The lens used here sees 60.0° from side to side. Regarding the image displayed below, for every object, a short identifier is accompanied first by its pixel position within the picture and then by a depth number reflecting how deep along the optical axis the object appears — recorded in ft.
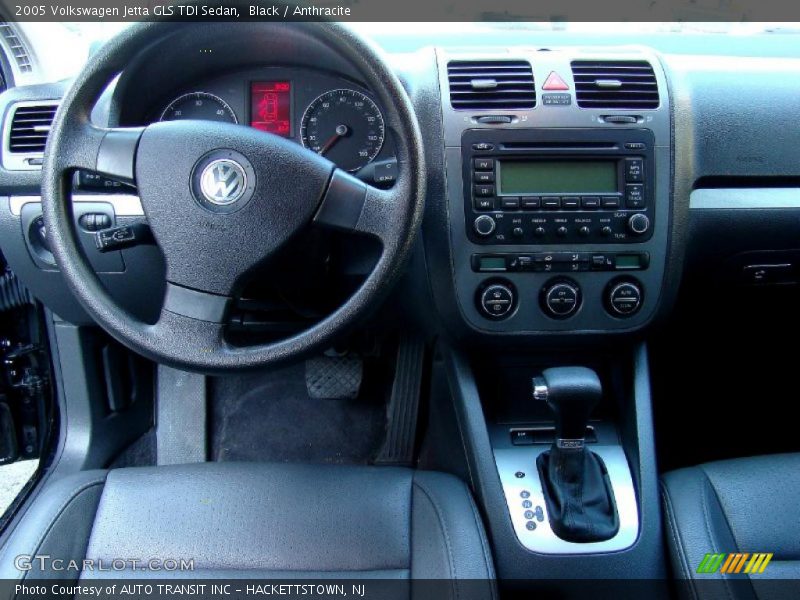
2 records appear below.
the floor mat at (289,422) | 6.56
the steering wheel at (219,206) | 3.65
